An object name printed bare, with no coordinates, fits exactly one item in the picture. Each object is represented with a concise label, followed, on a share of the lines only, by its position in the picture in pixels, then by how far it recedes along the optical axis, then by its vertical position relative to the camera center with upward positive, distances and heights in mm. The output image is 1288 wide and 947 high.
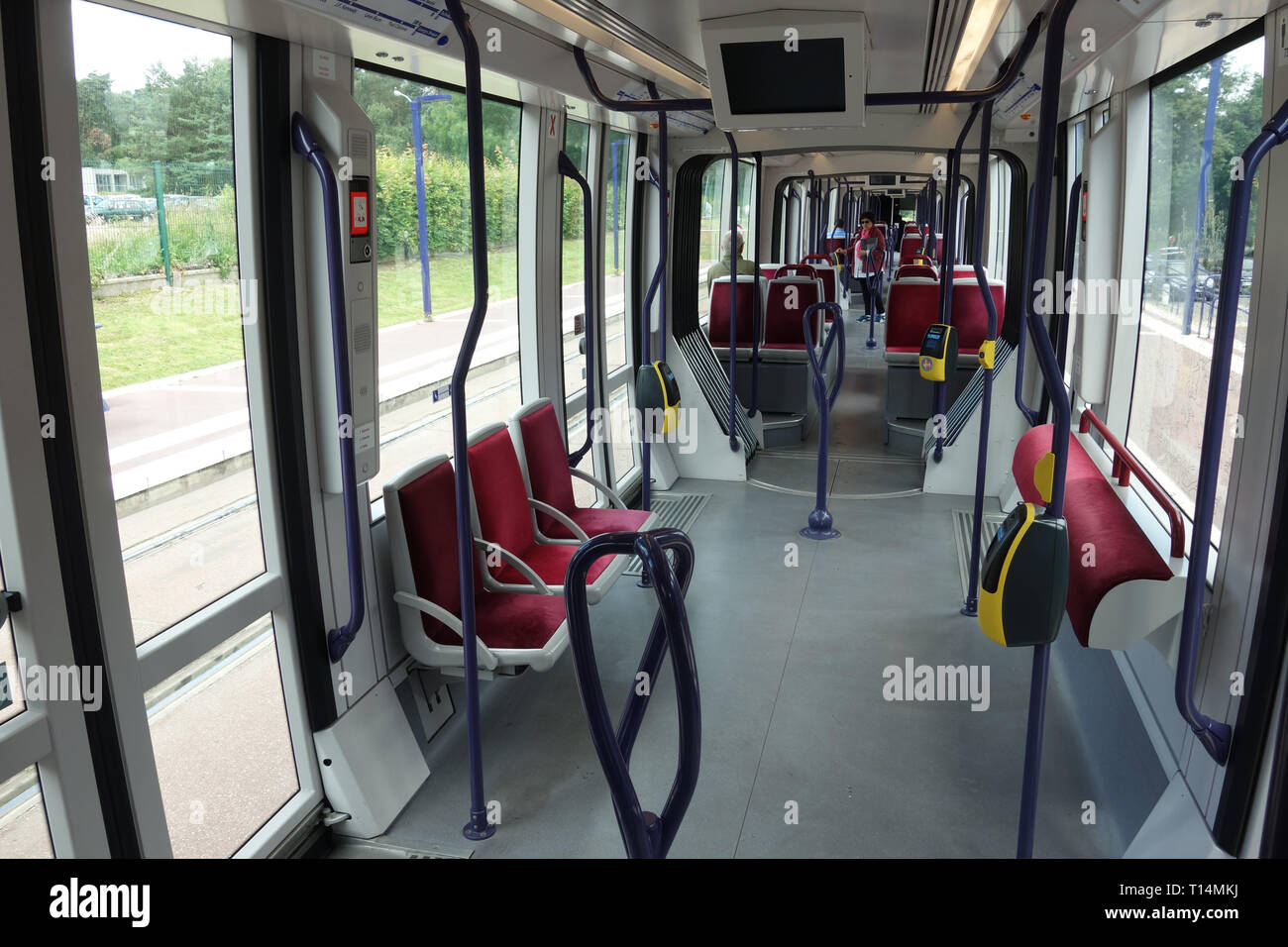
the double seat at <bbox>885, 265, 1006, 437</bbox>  8219 -447
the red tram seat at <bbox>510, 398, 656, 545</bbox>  4633 -958
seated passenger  9164 +115
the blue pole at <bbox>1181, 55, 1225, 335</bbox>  3617 +383
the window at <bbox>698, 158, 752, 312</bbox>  9156 +614
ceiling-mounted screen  2727 +598
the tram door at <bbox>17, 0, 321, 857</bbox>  2275 -358
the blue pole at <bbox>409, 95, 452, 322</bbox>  3867 +298
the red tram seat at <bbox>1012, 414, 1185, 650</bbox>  2961 -896
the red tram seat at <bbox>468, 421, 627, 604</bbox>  4004 -1037
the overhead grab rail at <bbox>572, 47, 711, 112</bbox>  3582 +634
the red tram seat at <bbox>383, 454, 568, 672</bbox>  3500 -1129
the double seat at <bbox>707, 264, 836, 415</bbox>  8445 -483
